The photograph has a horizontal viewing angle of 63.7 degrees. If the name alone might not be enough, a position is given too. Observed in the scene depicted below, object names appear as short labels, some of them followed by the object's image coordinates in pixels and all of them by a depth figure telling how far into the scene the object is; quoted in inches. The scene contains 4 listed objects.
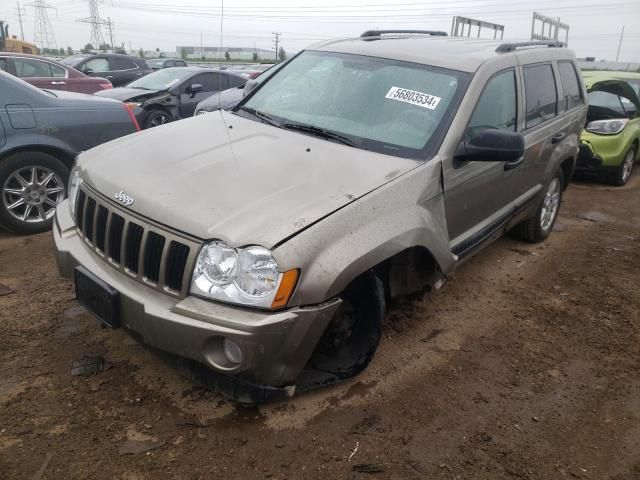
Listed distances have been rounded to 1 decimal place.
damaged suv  86.6
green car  296.2
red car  360.8
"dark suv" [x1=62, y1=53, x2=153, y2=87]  559.3
